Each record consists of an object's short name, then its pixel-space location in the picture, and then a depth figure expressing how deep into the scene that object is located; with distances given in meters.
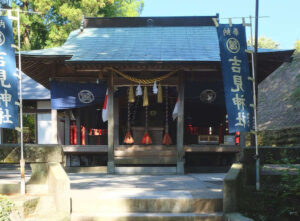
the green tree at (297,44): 41.92
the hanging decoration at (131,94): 10.59
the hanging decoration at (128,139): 11.94
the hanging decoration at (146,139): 12.24
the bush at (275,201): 5.08
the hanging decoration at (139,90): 10.38
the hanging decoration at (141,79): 10.27
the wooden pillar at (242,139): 10.55
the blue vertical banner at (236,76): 7.07
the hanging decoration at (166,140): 12.16
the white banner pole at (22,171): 5.87
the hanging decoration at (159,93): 10.47
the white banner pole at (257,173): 6.07
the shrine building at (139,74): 10.06
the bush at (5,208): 4.11
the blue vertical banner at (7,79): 6.19
